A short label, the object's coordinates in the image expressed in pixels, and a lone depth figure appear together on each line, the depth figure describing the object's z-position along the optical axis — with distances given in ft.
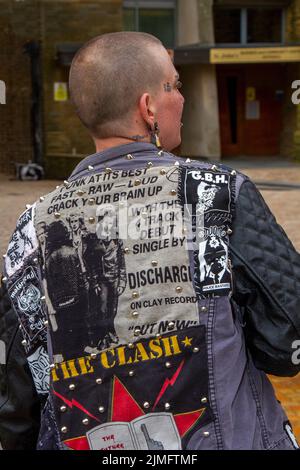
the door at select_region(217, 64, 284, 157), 75.82
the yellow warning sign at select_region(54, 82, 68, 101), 71.00
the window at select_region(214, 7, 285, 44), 72.38
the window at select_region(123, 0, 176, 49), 70.79
